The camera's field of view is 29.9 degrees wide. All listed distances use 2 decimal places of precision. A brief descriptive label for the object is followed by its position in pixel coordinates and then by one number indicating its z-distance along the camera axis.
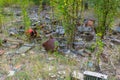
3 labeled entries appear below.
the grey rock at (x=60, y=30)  4.24
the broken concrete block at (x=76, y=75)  2.93
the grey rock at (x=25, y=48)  3.71
